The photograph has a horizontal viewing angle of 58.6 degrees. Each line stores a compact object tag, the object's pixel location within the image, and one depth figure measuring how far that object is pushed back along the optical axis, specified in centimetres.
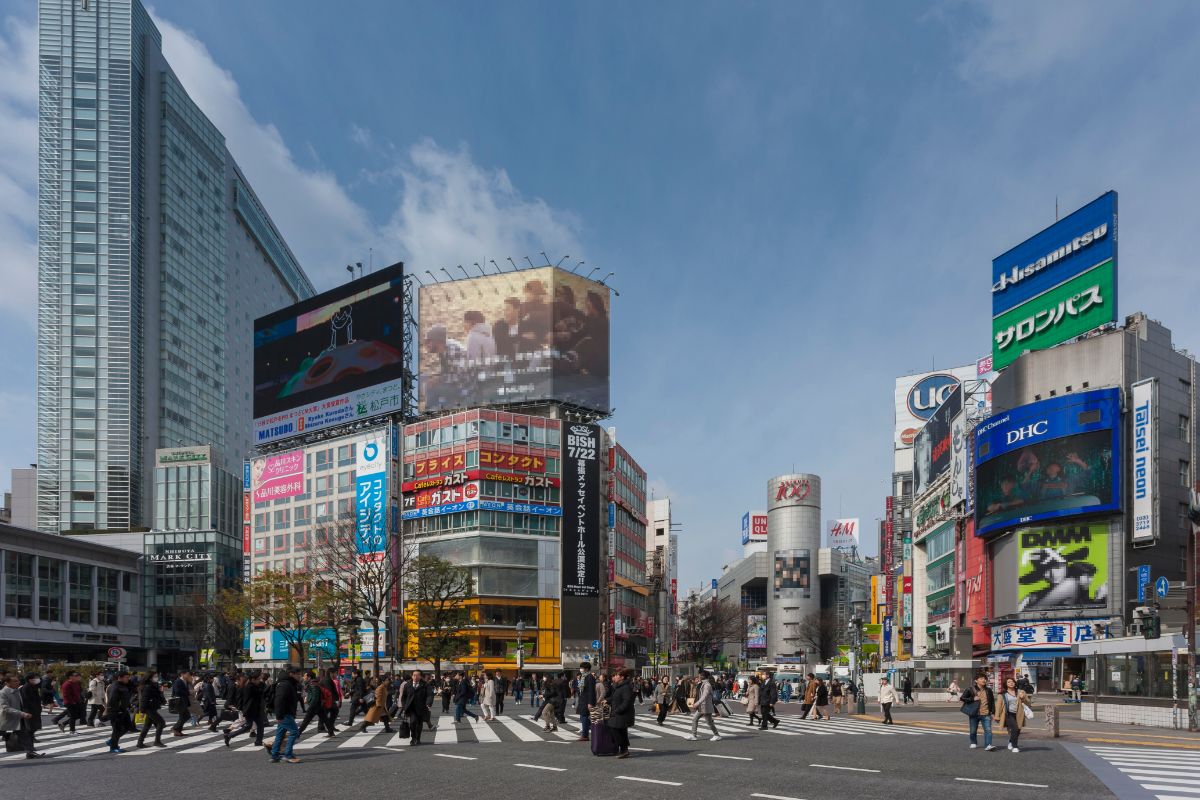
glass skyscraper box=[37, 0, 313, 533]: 13188
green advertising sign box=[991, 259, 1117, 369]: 7306
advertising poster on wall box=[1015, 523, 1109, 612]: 7269
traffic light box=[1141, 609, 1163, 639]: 3359
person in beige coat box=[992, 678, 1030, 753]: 2355
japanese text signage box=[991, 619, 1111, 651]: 7225
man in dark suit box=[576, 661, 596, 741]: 2441
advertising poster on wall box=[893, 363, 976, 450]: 14500
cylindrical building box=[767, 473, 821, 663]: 19312
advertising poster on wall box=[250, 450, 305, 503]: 10200
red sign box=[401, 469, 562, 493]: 8662
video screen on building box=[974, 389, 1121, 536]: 7175
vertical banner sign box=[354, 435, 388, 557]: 8994
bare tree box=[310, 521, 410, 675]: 5931
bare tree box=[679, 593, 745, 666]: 14561
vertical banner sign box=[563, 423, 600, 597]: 8925
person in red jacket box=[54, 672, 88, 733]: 3128
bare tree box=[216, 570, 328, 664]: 6372
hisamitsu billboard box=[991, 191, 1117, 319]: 7188
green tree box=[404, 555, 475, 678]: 6719
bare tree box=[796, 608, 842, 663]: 17000
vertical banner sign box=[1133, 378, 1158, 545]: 6988
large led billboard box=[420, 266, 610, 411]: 9219
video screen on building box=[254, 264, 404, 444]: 9131
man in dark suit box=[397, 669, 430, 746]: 2545
